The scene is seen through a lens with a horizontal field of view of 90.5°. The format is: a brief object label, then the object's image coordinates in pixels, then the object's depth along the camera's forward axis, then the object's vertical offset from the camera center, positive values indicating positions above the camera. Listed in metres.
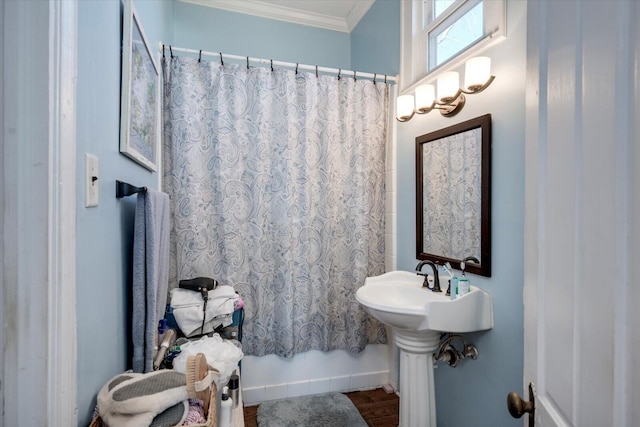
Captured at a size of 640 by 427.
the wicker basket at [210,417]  0.72 -0.49
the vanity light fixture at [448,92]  1.38 +0.61
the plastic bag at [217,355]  1.12 -0.52
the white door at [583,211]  0.39 +0.00
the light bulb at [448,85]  1.54 +0.63
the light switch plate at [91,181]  0.72 +0.07
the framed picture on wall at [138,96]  0.99 +0.44
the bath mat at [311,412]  1.86 -1.22
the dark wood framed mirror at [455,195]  1.44 +0.10
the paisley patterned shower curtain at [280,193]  1.86 +0.13
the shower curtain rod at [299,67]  1.81 +0.93
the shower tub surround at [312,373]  2.05 -1.09
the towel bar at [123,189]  0.96 +0.07
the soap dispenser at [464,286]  1.47 -0.34
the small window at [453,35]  1.56 +0.96
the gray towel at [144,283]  1.02 -0.23
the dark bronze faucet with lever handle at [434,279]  1.66 -0.35
